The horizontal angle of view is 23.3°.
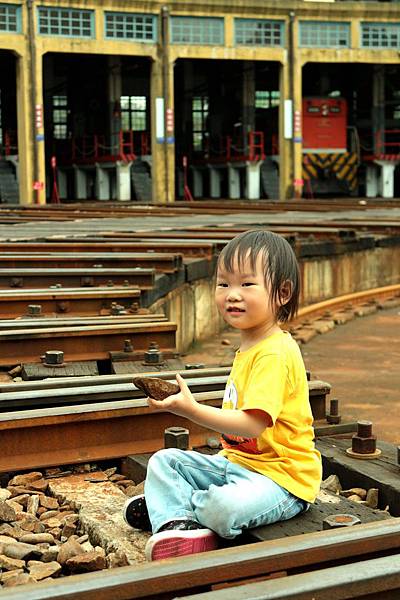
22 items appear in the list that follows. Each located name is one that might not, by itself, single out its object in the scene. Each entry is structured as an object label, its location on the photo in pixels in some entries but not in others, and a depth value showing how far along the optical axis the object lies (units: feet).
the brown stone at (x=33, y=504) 11.91
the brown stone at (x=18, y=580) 9.37
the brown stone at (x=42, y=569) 9.68
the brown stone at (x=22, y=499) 12.23
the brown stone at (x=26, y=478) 12.92
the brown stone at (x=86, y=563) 9.79
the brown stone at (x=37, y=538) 10.80
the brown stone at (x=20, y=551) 10.27
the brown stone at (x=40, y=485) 12.78
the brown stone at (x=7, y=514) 11.49
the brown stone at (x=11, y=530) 11.01
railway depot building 108.27
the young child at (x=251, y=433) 9.66
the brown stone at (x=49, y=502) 12.11
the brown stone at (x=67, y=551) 10.13
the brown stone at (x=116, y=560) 9.95
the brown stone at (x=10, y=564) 9.96
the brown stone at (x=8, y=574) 9.59
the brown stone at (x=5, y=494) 12.27
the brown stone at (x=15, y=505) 11.85
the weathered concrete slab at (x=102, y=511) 10.44
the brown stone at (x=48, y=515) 11.73
